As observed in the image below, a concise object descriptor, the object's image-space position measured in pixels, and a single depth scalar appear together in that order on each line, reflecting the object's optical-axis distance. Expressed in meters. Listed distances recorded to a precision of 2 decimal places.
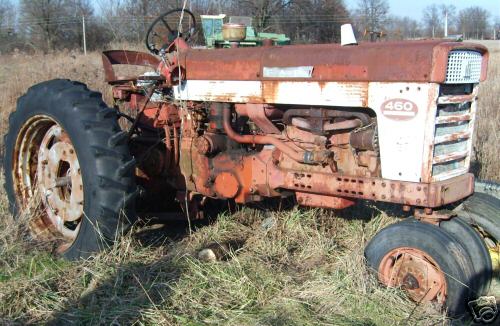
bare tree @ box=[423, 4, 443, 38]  50.43
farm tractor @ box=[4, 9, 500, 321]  3.27
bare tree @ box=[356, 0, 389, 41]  27.89
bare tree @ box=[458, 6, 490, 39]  55.73
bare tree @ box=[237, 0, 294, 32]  27.95
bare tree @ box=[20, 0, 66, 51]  35.44
